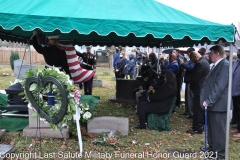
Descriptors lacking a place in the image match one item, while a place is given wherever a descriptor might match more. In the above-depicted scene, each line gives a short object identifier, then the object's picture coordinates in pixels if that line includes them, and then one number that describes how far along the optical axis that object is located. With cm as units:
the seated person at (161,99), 577
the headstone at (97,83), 1384
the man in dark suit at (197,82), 583
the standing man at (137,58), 1486
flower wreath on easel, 394
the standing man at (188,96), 717
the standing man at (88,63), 1027
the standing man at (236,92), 596
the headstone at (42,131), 519
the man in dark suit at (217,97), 427
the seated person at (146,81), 692
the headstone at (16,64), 1651
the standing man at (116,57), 1473
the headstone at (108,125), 556
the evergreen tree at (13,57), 2038
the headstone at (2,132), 490
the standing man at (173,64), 751
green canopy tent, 388
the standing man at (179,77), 800
